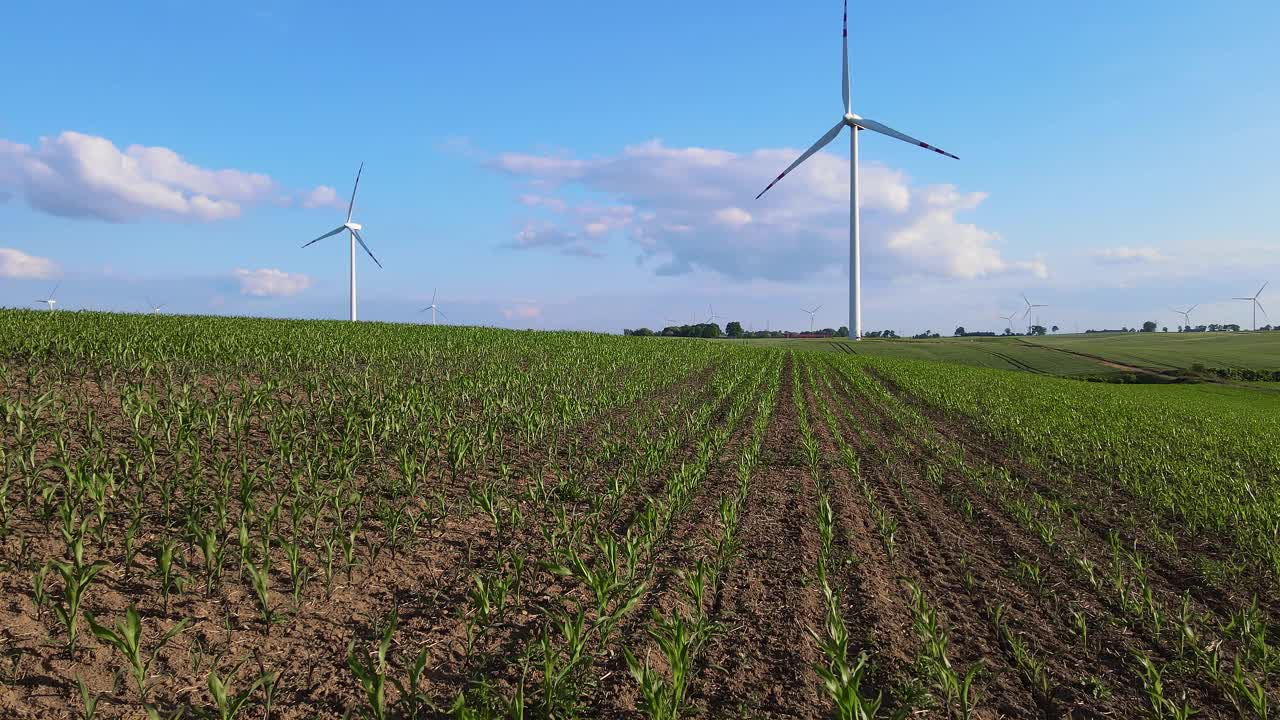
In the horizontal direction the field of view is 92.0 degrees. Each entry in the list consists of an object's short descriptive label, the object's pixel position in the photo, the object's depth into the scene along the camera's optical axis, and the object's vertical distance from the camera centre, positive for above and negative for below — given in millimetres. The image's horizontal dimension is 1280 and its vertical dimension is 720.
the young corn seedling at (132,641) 4055 -1936
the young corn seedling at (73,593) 4584 -1835
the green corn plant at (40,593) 4906 -1934
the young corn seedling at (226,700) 3793 -2222
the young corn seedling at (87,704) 3812 -2238
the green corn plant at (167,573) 5230 -1912
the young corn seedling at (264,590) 5180 -2020
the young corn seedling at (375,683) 3854 -2138
